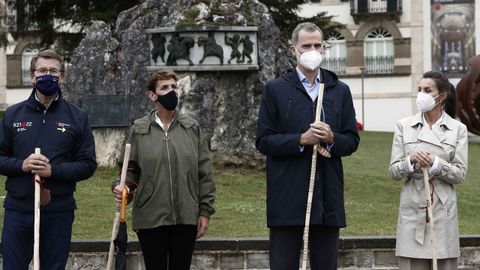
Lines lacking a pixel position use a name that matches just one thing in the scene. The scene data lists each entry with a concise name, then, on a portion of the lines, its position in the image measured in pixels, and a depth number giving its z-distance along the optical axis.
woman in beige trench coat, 12.63
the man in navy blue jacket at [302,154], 11.20
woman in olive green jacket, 11.72
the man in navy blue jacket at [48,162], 11.44
